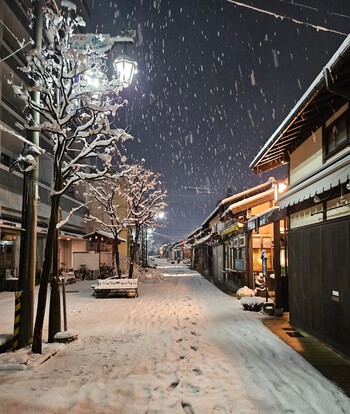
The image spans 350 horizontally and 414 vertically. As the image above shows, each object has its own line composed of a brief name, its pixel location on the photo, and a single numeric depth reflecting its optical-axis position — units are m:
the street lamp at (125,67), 9.78
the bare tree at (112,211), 23.77
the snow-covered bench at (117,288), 19.00
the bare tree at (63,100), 8.23
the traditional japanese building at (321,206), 7.03
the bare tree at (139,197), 27.62
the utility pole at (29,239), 8.45
